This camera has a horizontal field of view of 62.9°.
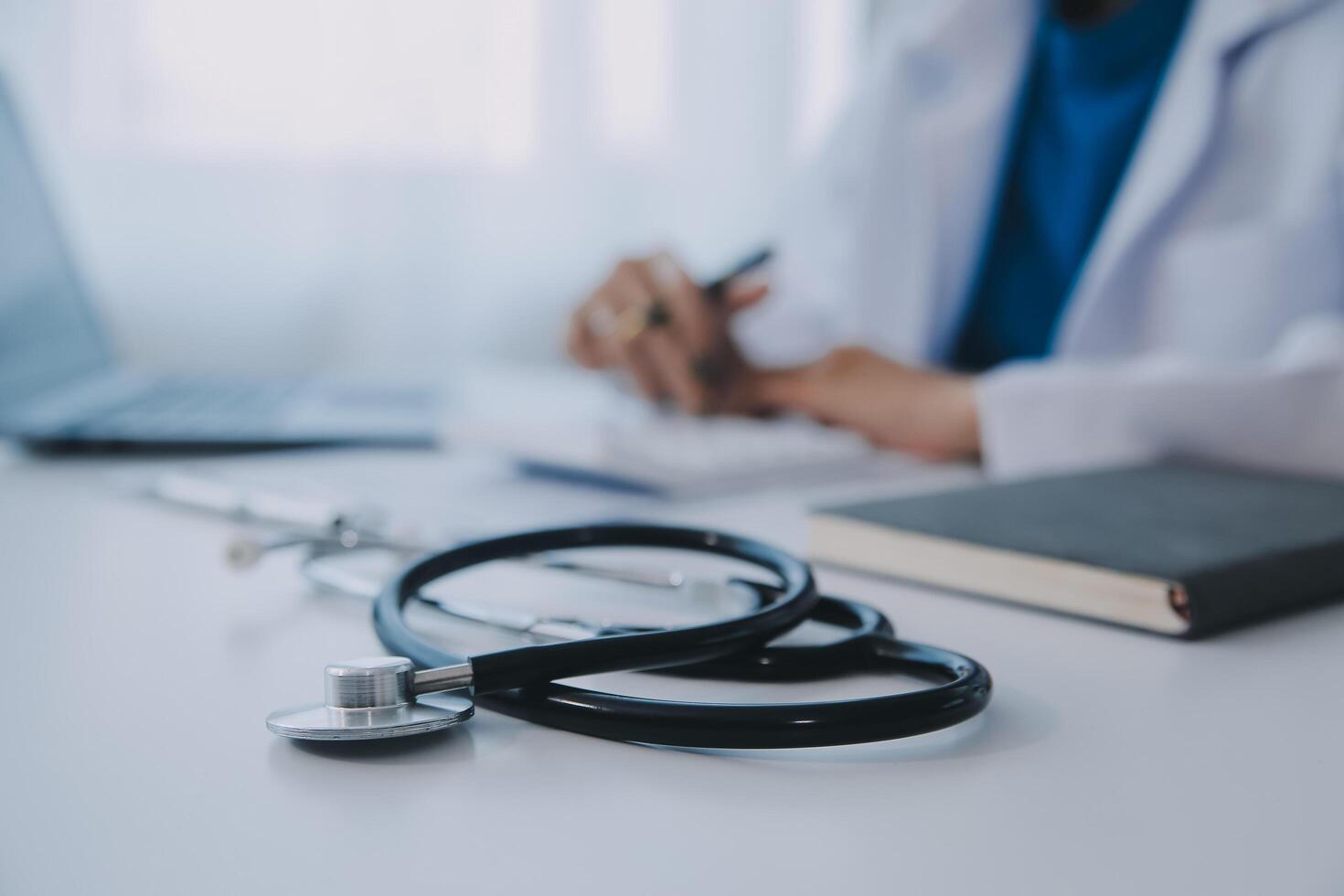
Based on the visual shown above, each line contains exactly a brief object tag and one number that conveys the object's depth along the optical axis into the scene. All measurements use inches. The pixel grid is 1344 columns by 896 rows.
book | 12.8
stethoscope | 8.8
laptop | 26.8
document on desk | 21.6
